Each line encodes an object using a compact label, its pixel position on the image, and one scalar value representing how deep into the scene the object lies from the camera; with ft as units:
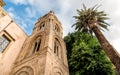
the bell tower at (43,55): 18.89
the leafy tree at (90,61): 21.78
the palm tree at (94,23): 15.16
